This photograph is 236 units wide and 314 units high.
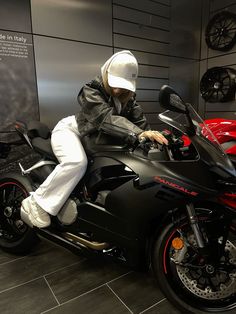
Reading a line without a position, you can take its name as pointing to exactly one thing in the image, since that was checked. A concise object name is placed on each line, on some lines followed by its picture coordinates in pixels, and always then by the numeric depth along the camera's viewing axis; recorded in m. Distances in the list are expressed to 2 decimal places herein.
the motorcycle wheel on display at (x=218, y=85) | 3.29
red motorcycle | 1.72
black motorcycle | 1.07
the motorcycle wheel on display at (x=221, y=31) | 3.30
